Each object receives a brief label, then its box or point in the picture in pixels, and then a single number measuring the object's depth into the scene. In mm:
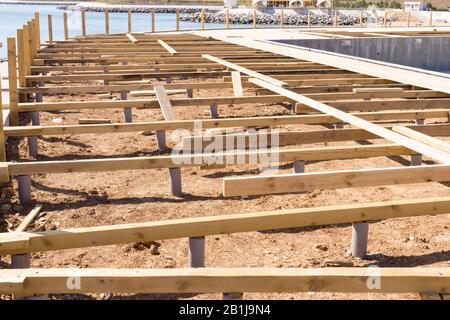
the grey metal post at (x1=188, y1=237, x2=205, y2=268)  3967
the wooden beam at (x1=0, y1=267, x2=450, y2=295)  2988
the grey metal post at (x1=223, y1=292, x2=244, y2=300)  3117
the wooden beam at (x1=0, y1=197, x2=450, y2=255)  3553
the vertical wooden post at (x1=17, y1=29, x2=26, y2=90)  10062
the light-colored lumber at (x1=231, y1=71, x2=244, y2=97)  8991
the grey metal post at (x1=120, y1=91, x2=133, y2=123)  8895
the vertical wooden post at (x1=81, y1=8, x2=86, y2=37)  23266
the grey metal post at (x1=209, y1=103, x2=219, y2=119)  9031
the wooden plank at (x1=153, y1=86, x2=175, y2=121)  7648
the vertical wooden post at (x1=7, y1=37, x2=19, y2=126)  8172
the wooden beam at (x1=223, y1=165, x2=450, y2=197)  4250
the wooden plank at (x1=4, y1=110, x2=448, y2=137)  6559
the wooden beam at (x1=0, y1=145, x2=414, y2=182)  5312
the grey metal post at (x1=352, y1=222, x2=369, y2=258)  4438
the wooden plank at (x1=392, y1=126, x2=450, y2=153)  5531
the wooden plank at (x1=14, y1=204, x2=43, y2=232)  4936
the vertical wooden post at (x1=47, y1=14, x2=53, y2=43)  18611
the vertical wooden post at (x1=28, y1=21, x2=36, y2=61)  12359
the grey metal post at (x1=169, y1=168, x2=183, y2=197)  5973
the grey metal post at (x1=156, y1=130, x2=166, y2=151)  7734
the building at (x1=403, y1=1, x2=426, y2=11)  69750
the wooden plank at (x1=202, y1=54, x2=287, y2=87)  9410
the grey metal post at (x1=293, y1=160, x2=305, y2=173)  5586
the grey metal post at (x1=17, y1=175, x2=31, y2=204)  5617
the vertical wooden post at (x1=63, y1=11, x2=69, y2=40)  20875
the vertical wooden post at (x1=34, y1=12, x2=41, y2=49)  14511
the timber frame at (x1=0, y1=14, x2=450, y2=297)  3018
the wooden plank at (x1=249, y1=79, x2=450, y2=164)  5348
